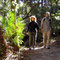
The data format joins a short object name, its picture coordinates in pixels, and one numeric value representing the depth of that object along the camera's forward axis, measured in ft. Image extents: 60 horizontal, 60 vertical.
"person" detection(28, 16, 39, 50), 24.14
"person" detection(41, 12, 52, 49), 25.15
